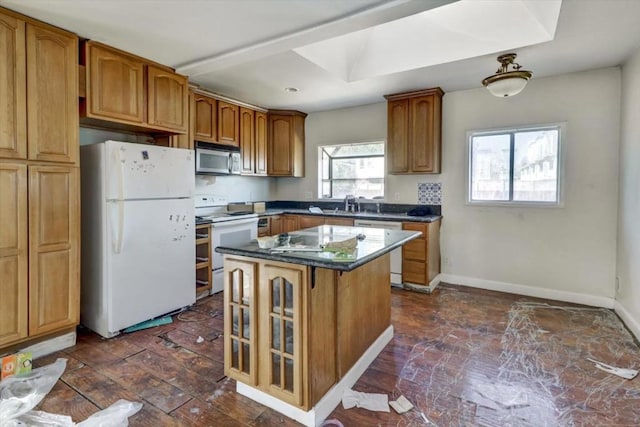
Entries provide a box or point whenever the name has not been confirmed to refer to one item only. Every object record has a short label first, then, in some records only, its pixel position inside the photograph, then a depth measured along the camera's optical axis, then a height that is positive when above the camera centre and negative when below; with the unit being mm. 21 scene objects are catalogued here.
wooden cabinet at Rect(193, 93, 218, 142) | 3886 +1068
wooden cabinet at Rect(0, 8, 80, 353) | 2244 +176
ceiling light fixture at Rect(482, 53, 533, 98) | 2533 +996
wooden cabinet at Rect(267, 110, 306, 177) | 5129 +975
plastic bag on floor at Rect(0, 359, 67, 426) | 1786 -1128
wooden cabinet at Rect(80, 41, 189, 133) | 2680 +1027
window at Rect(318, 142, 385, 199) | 4891 +562
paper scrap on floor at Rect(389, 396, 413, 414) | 1857 -1156
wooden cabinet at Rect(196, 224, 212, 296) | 3715 -661
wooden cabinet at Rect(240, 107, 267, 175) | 4625 +950
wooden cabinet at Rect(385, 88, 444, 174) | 4102 +969
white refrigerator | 2715 -239
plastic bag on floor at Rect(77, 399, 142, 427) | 1717 -1147
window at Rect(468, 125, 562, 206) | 3697 +487
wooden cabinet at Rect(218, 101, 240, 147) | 4207 +1088
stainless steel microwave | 3879 +581
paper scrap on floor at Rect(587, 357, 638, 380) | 2189 -1126
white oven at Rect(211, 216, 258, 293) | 3830 -366
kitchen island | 1707 -665
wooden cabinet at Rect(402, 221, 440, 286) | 3920 -610
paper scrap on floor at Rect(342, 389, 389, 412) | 1889 -1156
